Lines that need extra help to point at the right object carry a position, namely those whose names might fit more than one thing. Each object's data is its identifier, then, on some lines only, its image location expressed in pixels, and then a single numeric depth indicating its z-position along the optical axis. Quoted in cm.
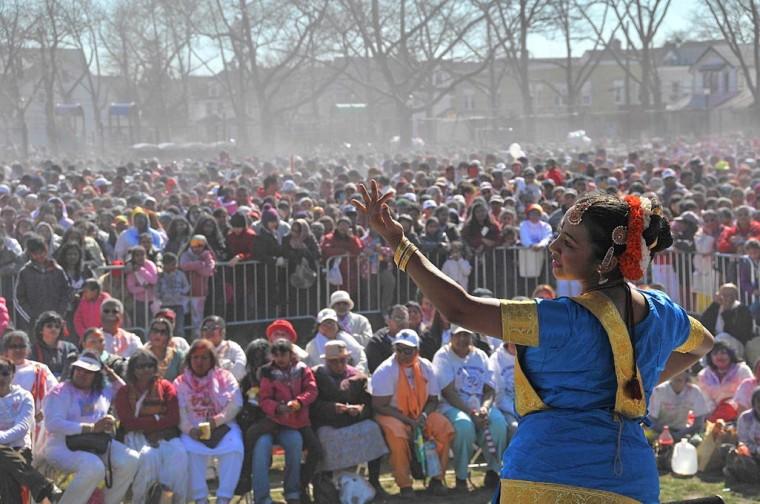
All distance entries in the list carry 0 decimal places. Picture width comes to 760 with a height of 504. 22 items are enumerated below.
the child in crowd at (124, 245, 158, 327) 1251
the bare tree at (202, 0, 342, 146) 5231
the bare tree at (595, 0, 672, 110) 5791
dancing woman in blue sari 336
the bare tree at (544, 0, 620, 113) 5481
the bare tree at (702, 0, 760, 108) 5459
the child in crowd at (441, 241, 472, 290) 1405
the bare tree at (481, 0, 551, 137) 5275
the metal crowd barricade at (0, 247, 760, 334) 1287
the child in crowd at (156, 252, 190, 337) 1268
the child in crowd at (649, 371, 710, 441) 988
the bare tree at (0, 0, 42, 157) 4381
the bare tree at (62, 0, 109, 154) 4841
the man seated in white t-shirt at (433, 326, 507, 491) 932
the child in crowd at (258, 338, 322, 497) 888
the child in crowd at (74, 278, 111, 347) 1123
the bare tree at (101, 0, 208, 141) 5388
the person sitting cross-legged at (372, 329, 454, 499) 915
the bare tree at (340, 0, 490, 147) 5222
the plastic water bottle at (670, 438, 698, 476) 941
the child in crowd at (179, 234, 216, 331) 1298
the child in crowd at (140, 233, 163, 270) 1308
